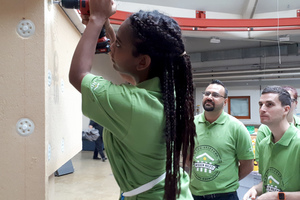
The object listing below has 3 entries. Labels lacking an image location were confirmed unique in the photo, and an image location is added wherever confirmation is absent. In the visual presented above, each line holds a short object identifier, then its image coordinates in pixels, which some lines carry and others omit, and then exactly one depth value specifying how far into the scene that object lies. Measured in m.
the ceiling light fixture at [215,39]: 5.18
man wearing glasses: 2.10
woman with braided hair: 0.67
